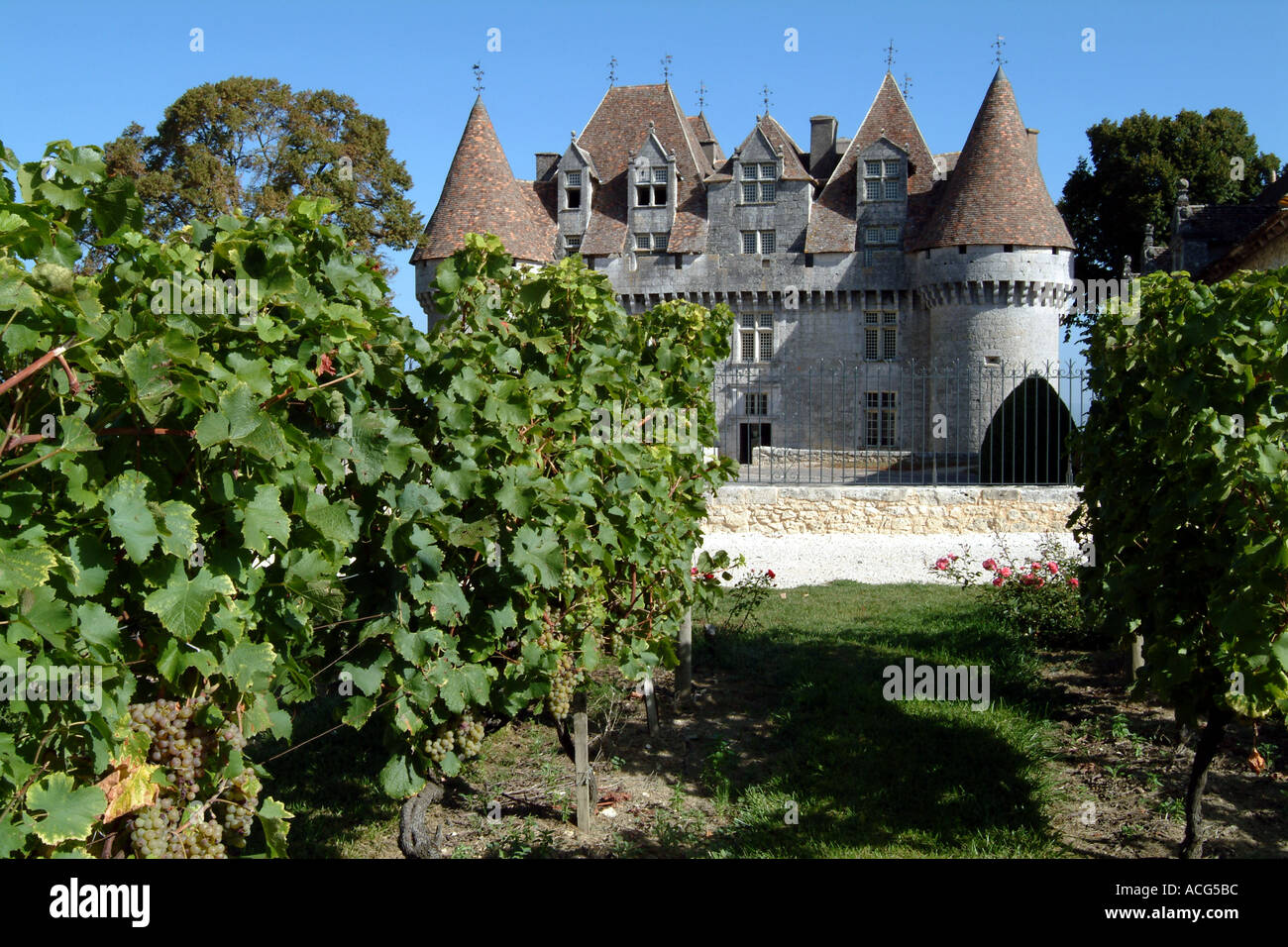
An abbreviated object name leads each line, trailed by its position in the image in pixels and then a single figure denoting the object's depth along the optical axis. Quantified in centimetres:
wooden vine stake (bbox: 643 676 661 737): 537
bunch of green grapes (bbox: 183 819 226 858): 238
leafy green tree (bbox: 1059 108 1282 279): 3170
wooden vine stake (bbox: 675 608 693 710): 601
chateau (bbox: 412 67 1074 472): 2761
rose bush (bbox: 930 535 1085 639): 737
